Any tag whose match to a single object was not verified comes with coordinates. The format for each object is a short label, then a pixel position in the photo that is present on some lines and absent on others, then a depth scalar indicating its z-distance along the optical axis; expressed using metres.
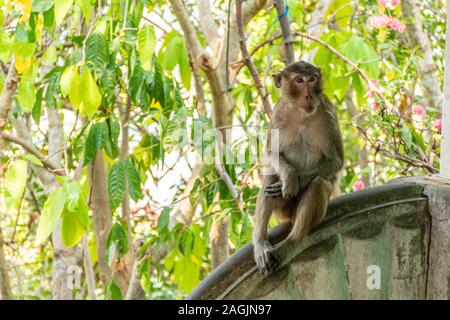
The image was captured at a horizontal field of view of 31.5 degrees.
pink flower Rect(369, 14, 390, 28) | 5.30
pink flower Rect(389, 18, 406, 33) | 5.25
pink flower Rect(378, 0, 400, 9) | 5.24
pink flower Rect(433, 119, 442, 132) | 4.84
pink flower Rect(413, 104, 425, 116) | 5.09
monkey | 3.72
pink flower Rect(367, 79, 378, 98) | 4.80
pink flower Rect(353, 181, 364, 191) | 5.62
